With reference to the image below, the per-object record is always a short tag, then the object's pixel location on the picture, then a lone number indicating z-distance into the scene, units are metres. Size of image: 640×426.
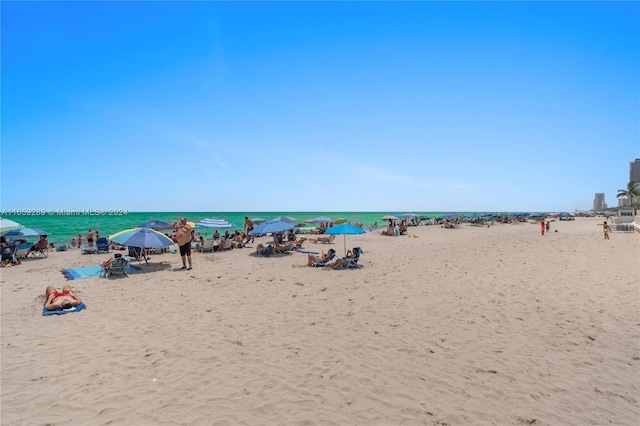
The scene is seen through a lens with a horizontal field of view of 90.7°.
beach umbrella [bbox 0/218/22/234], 10.64
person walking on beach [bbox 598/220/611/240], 19.22
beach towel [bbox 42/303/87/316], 6.68
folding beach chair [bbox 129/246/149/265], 12.42
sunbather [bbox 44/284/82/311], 6.78
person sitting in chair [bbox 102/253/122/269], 10.59
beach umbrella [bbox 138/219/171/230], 17.61
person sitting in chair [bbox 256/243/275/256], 14.71
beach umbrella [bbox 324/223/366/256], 11.75
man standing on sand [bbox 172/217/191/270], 11.23
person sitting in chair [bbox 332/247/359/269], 11.40
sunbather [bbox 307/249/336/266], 11.79
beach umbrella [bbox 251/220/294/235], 14.20
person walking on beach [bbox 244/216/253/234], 21.12
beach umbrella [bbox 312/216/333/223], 30.56
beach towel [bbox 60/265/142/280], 10.48
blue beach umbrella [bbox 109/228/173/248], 10.51
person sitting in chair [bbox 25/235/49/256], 15.59
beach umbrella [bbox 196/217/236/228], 17.20
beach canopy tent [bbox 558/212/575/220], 48.34
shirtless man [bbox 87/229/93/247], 18.56
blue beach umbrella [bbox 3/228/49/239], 15.86
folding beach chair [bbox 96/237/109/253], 16.62
